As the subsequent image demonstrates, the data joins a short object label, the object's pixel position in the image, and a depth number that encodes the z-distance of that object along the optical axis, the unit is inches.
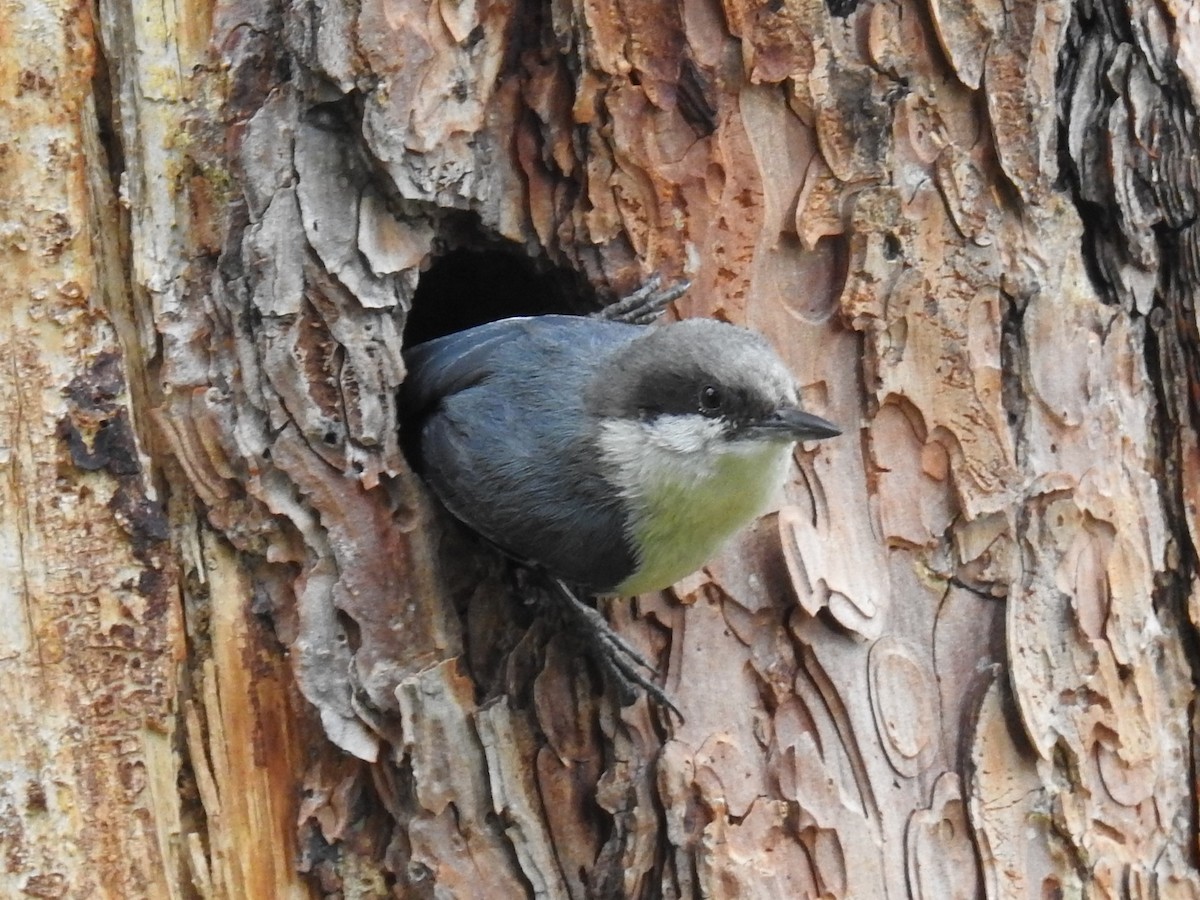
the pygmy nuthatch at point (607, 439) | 118.0
